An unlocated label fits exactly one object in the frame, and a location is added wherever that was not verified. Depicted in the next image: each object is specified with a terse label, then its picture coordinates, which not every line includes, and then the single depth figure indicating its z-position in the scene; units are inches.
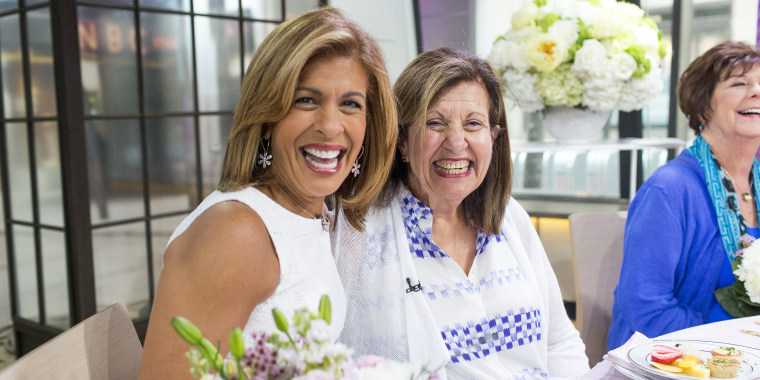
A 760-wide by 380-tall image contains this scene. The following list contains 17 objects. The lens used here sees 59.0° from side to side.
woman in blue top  83.7
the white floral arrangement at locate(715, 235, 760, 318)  72.6
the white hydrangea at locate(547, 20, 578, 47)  102.9
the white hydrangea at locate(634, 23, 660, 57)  104.8
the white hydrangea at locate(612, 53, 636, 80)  102.8
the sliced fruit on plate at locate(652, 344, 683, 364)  49.1
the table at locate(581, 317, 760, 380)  51.2
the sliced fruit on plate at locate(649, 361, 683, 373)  47.9
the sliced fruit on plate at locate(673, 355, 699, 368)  48.4
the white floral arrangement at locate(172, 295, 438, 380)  23.8
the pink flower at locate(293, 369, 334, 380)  22.8
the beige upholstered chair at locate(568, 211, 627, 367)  95.0
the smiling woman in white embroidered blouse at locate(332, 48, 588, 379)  61.9
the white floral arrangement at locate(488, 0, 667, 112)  103.0
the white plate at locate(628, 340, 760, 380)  47.3
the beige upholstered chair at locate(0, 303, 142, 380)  40.0
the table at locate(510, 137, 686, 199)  112.4
